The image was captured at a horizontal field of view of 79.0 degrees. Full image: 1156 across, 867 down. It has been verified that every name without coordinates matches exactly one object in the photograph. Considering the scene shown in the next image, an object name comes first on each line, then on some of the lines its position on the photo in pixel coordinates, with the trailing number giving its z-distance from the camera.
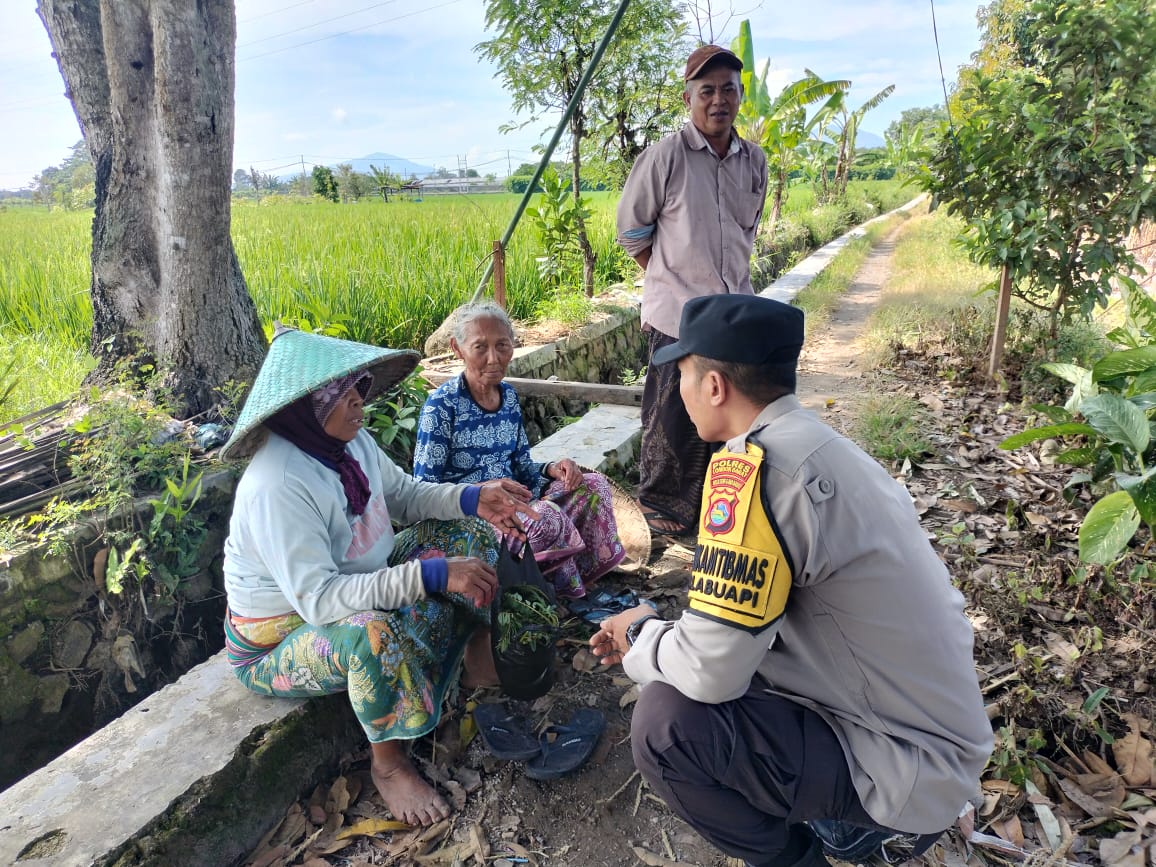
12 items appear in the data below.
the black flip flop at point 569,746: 1.93
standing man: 2.90
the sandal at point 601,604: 2.61
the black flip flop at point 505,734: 1.97
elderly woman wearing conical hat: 1.69
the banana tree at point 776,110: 10.34
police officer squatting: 1.24
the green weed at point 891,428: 3.86
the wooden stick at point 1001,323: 4.63
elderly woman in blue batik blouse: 2.53
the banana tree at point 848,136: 18.06
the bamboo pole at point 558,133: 3.12
